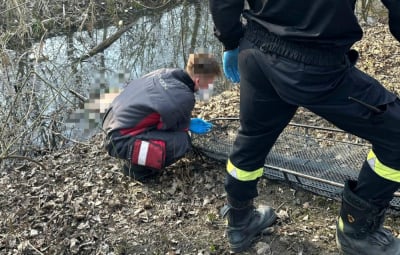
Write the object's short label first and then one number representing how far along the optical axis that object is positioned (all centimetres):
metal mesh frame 366
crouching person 398
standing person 233
